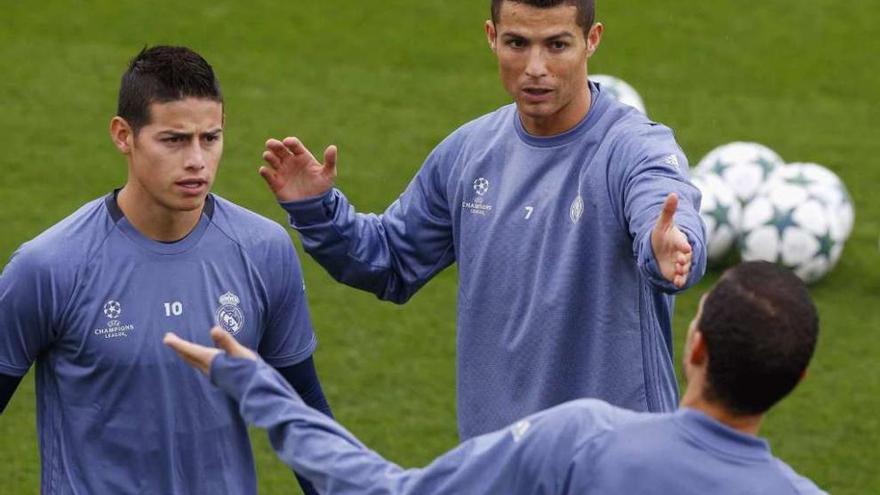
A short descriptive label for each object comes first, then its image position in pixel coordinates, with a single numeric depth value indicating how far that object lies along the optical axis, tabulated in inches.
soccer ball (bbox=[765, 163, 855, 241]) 840.3
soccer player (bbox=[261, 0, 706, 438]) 398.9
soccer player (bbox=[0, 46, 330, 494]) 383.9
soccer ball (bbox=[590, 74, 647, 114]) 927.0
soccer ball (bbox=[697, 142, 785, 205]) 857.5
